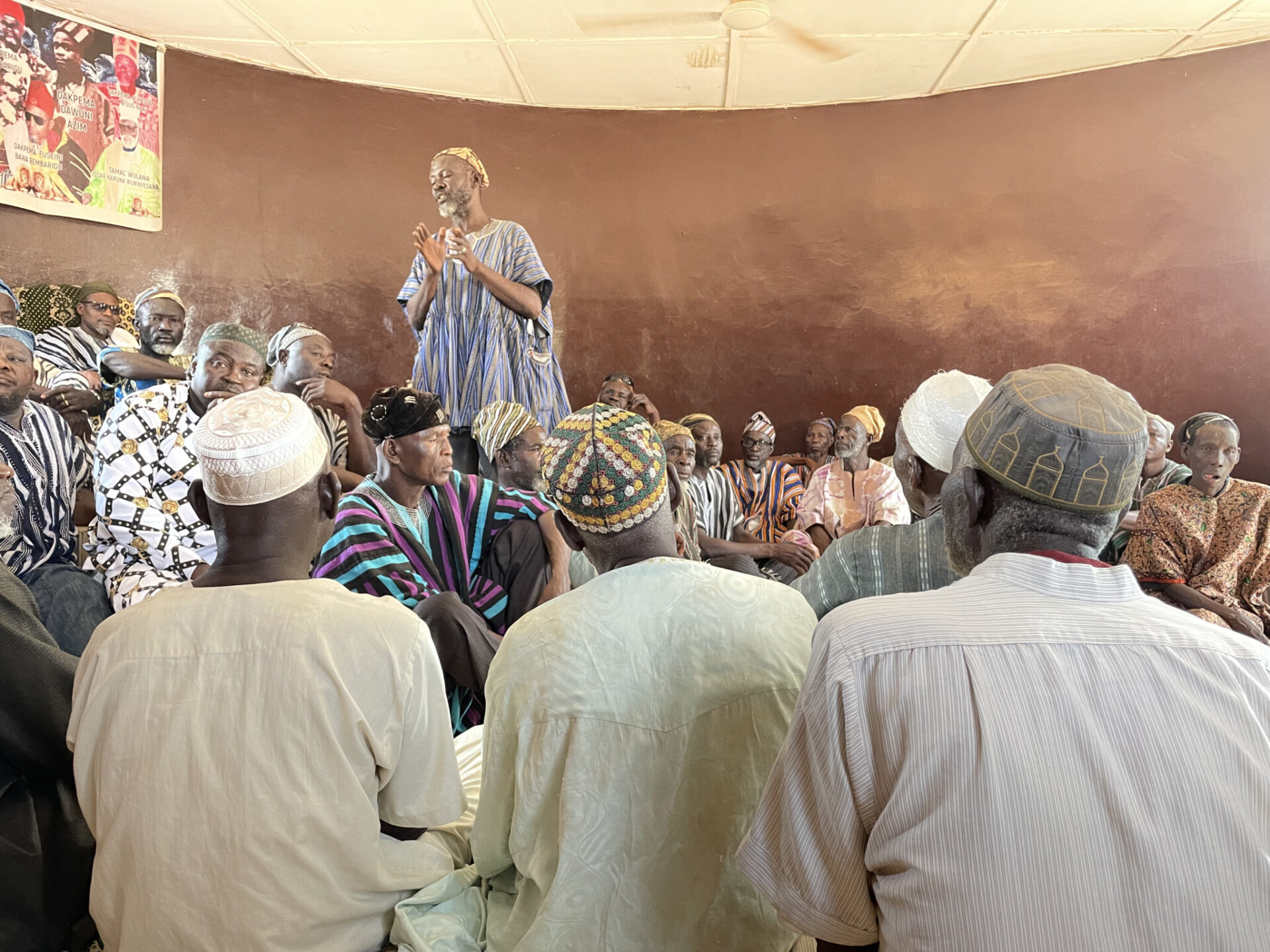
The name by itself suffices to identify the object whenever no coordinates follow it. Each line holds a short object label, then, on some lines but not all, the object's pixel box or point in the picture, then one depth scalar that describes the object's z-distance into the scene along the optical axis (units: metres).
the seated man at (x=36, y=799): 1.74
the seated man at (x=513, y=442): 4.56
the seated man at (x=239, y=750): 1.45
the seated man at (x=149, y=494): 3.44
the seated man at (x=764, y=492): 6.30
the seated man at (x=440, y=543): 2.81
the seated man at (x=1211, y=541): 4.07
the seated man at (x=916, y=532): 1.97
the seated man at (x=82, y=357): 4.79
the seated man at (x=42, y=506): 3.22
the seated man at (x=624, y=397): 7.00
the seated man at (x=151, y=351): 4.87
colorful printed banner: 5.80
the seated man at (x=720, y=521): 5.24
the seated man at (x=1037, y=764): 0.96
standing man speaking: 4.96
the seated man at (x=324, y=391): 4.59
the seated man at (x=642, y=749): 1.46
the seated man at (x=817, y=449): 7.57
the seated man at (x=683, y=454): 4.76
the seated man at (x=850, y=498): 6.01
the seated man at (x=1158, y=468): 4.97
